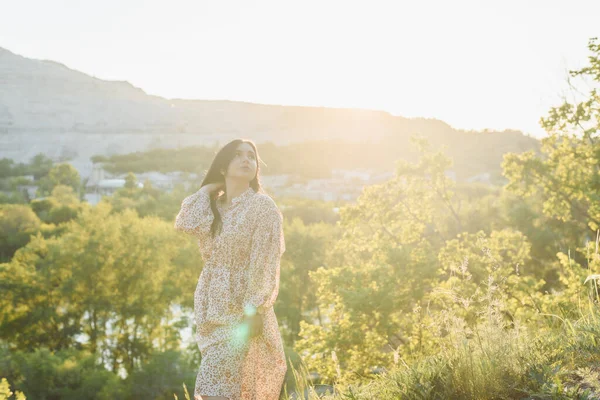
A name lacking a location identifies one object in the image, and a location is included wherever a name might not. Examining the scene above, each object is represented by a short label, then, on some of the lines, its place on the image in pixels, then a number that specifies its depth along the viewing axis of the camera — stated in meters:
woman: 3.73
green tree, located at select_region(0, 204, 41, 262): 45.97
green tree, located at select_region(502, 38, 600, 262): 14.99
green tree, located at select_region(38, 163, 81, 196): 85.44
